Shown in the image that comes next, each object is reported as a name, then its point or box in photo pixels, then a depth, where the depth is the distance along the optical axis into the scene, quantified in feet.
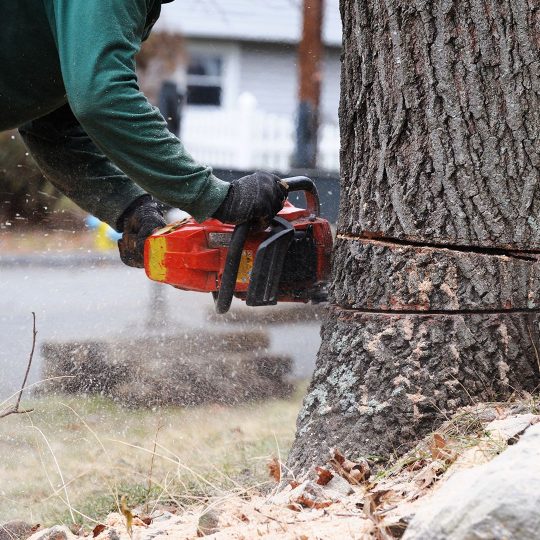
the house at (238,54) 112.06
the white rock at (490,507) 9.37
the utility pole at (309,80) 77.30
